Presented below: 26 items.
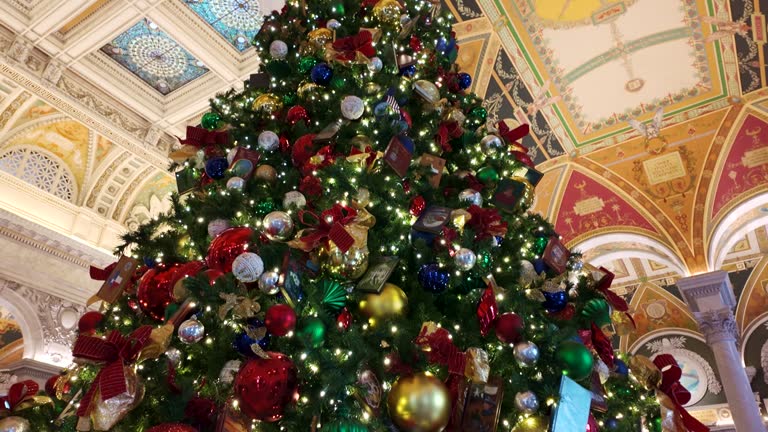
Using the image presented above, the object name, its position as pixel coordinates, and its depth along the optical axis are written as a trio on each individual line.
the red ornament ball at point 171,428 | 1.08
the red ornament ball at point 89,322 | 1.74
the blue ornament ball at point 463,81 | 2.65
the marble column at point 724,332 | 6.51
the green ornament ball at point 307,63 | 2.15
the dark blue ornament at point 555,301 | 1.70
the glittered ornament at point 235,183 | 1.63
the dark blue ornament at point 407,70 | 2.34
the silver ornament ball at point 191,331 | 1.21
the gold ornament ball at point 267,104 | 2.04
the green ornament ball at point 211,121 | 2.27
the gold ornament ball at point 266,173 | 1.75
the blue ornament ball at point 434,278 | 1.43
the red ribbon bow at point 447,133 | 2.15
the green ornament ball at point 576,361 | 1.35
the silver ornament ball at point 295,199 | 1.55
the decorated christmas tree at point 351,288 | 1.15
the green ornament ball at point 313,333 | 1.17
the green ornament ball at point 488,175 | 2.09
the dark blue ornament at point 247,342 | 1.23
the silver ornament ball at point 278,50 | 2.29
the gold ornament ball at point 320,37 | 2.23
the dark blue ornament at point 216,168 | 1.85
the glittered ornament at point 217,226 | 1.60
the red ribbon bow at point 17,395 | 1.31
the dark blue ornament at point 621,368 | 1.82
